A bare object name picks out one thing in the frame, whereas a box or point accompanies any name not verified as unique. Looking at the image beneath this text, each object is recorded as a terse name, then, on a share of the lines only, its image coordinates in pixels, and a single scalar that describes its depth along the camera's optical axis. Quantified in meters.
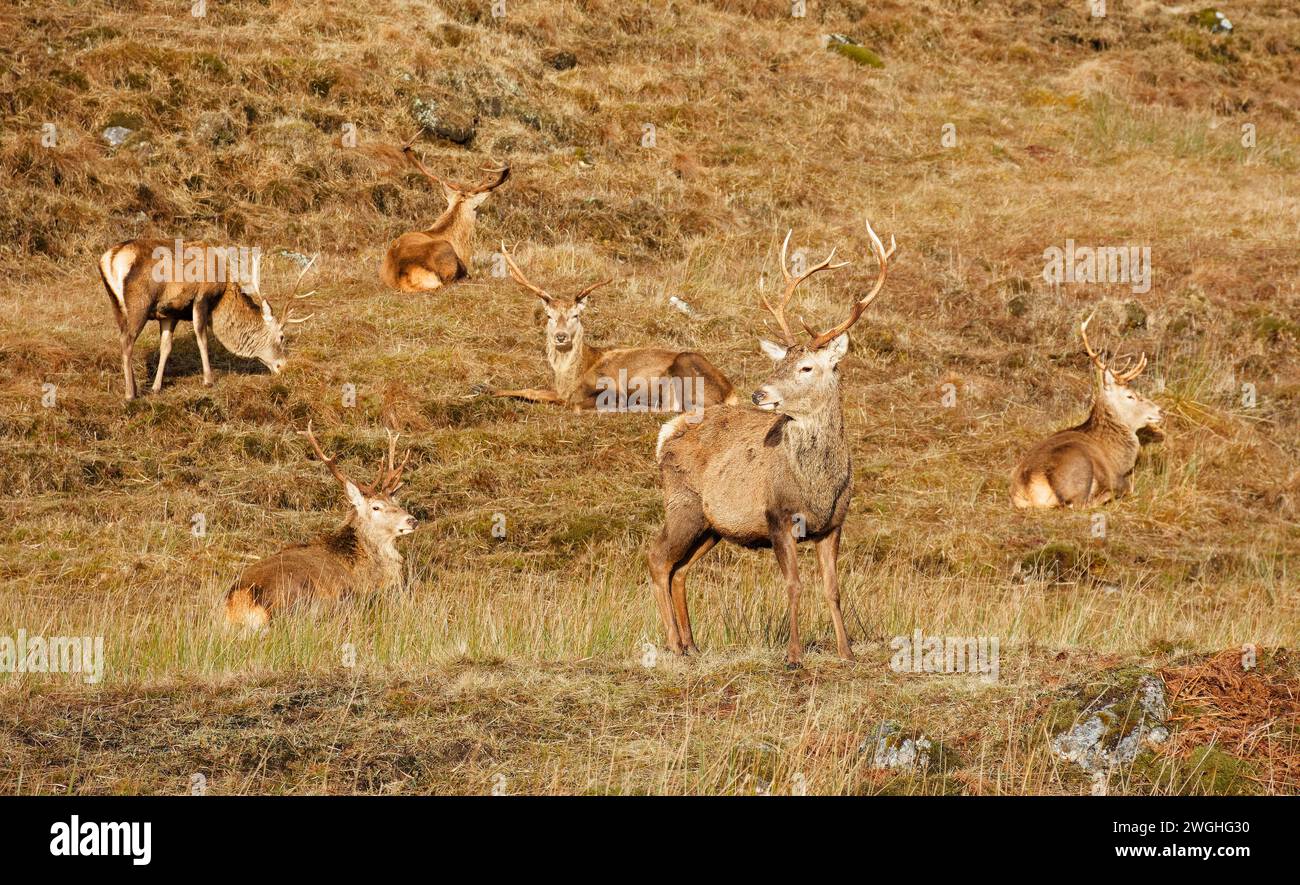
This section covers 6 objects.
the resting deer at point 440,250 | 18.78
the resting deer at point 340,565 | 10.12
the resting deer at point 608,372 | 16.14
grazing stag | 15.20
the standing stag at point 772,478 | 8.52
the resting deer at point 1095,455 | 14.91
